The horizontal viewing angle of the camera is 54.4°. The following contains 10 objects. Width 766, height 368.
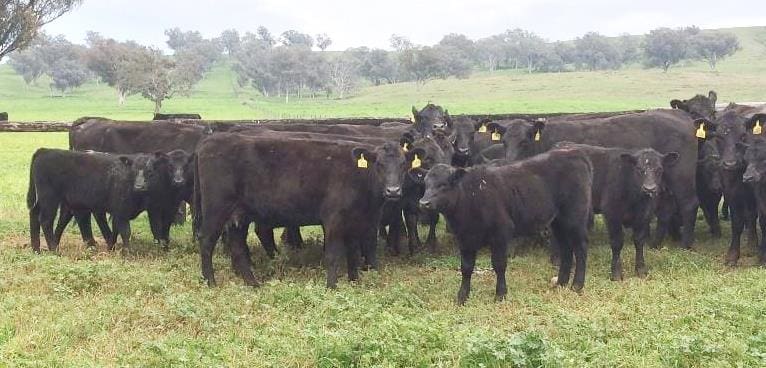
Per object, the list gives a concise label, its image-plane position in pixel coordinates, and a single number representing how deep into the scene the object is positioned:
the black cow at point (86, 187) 10.40
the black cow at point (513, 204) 8.14
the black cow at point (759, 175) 9.32
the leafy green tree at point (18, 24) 39.41
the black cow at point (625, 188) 9.35
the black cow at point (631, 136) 11.15
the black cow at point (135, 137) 13.34
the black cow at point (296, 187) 8.81
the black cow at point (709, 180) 11.40
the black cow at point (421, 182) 9.81
